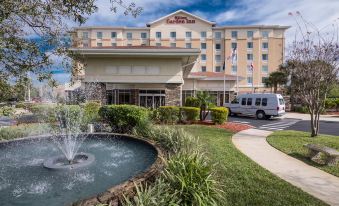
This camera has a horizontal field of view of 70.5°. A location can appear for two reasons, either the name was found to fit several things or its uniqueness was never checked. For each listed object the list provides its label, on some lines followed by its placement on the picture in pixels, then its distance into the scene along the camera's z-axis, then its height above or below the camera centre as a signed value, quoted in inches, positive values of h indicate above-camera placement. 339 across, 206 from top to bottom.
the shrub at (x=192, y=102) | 798.8 -20.8
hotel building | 922.7 +167.6
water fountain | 213.0 -85.7
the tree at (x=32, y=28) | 179.6 +55.0
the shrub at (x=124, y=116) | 534.7 -46.9
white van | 922.7 -34.4
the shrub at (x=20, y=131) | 447.2 -69.9
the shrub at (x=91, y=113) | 598.6 -47.2
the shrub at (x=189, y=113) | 725.3 -51.9
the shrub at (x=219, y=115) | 694.5 -54.2
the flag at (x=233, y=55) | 1311.5 +227.0
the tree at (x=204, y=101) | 747.4 -14.8
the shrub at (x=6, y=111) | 186.1 -12.3
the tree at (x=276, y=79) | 1672.5 +125.5
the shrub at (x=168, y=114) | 706.8 -53.2
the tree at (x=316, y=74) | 511.5 +48.9
